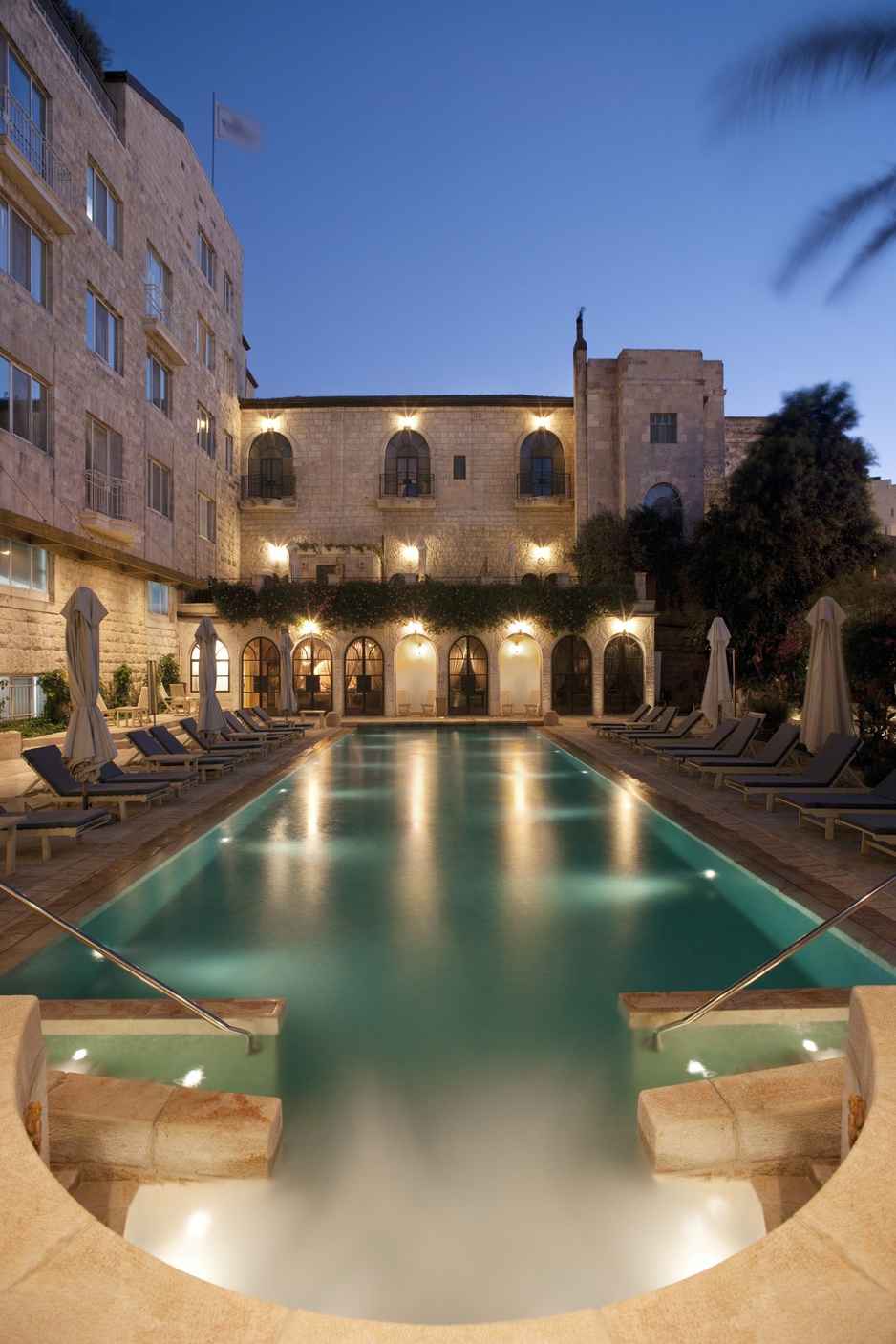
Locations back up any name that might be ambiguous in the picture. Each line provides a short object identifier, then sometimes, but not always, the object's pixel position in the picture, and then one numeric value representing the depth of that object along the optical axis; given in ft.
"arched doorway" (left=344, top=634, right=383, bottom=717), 77.36
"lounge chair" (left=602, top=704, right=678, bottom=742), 50.72
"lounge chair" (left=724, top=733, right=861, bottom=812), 26.86
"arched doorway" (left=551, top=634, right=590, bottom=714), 76.84
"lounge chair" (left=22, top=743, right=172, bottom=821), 25.65
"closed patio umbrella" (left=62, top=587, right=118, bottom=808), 26.68
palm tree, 23.29
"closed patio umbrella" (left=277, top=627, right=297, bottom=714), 62.23
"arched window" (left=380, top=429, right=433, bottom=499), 93.86
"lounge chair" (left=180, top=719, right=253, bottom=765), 40.96
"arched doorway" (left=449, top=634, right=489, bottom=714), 77.61
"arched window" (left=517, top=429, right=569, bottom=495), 94.22
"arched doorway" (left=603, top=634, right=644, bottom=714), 76.64
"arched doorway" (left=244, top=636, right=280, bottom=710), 77.56
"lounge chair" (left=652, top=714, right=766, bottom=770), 36.37
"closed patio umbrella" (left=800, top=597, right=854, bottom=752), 29.71
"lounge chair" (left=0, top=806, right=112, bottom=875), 21.13
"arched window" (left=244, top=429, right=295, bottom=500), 94.02
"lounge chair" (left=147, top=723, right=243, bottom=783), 36.64
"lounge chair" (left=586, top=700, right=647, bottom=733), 57.00
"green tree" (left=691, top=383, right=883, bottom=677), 73.67
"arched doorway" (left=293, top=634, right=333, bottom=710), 77.56
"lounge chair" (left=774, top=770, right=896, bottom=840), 23.07
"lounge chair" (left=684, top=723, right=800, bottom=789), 32.58
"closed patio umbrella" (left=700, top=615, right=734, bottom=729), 45.29
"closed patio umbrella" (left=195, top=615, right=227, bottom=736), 42.80
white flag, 83.20
